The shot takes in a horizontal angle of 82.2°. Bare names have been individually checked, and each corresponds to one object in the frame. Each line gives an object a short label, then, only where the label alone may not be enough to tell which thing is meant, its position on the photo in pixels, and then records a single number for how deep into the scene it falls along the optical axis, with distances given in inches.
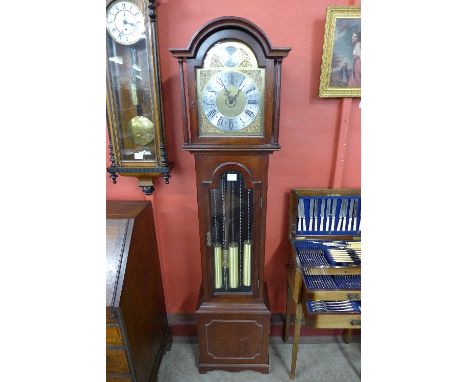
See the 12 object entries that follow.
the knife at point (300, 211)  63.3
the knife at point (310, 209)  63.3
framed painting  52.6
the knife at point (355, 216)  63.5
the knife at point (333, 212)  63.3
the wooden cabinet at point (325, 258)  54.9
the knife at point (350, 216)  63.4
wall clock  50.5
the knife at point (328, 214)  63.2
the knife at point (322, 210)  63.2
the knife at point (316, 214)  63.4
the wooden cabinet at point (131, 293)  50.5
